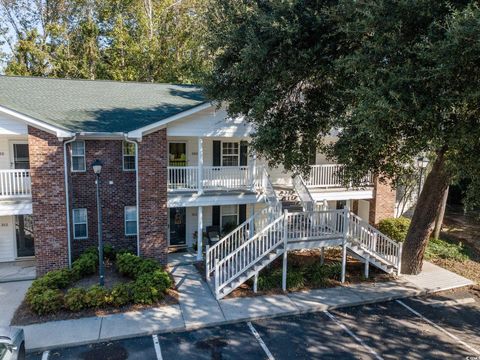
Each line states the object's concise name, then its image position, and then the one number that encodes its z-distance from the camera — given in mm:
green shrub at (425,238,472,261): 14508
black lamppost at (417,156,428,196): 15805
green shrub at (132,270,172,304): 9938
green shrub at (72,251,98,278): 11487
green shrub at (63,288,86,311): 9430
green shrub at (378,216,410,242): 15766
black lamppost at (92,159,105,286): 10164
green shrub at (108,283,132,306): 9781
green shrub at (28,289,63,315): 9273
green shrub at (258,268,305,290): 11214
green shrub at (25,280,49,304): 9596
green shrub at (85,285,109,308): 9594
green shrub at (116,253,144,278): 11513
